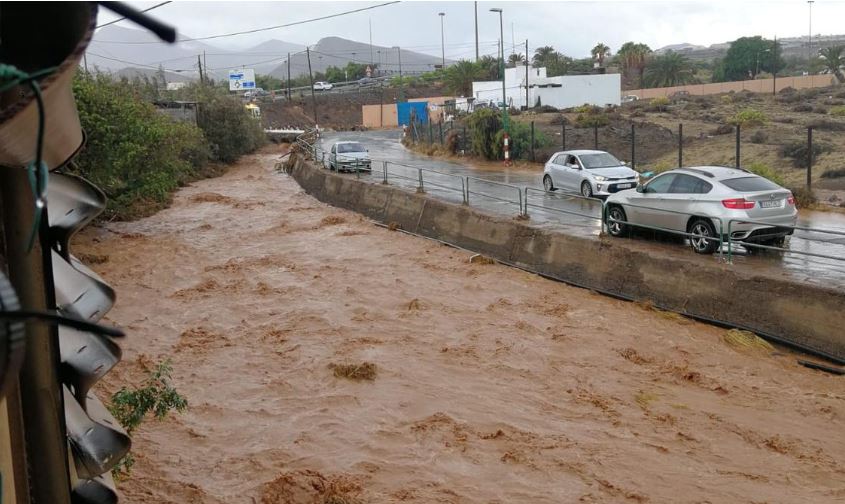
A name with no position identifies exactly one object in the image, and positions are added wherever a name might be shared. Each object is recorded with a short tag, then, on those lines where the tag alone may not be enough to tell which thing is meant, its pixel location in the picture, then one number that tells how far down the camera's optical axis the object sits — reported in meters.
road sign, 104.06
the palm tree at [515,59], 94.95
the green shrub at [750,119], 42.78
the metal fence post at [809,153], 21.50
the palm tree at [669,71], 90.00
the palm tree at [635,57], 95.00
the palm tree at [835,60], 79.50
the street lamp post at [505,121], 36.03
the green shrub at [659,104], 58.10
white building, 64.19
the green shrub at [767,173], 23.95
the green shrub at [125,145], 22.55
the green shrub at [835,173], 26.61
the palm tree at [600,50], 96.25
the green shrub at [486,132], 38.72
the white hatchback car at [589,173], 23.08
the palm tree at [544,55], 108.44
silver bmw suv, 14.12
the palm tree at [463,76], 80.12
